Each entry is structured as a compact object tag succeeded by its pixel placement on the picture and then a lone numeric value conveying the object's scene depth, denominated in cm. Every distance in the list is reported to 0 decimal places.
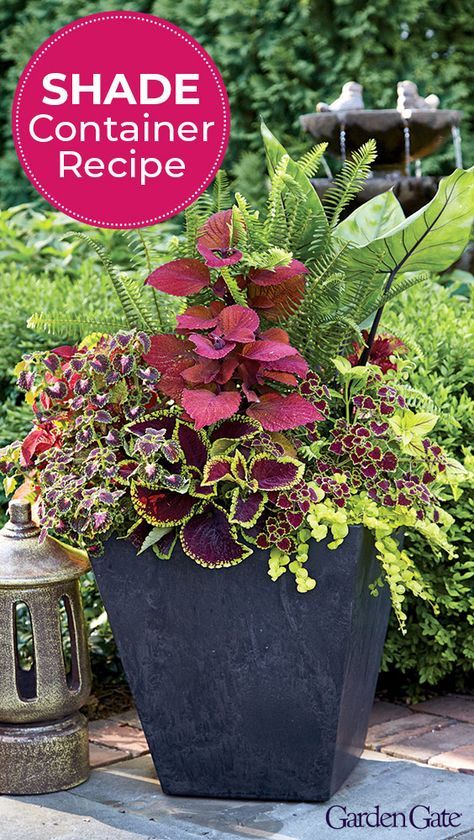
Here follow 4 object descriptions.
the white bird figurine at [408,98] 557
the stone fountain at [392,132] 530
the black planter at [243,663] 229
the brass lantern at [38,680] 242
